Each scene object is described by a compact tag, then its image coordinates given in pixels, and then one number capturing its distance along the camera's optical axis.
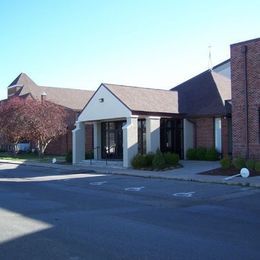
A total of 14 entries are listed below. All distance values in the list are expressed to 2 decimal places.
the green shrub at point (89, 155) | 34.12
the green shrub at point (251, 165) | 21.44
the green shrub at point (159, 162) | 25.11
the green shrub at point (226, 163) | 22.55
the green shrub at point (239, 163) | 21.85
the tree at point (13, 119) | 40.75
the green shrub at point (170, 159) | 25.94
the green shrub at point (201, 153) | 29.80
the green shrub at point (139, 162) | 26.14
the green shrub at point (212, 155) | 29.09
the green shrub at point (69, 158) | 33.28
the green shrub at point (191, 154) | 30.45
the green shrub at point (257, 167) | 21.03
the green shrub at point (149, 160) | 26.22
